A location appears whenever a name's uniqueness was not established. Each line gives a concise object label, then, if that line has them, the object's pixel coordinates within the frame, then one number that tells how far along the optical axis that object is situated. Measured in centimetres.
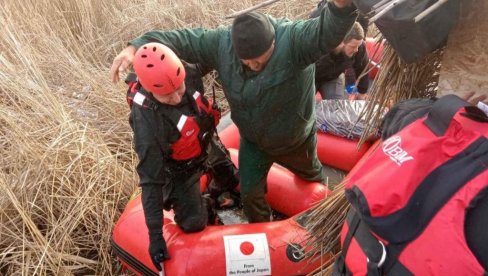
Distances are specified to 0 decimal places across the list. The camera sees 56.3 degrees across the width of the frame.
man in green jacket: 220
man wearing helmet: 218
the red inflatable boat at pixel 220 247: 233
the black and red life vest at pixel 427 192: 95
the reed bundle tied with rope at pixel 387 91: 159
